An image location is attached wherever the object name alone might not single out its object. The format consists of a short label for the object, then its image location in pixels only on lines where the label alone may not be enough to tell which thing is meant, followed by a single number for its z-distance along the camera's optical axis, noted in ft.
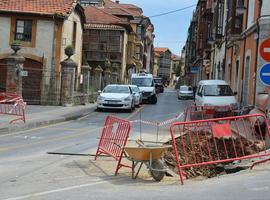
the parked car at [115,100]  99.76
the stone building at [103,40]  207.00
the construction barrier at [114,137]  35.98
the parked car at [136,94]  112.85
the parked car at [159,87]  231.01
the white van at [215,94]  83.87
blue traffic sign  40.29
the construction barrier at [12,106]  66.95
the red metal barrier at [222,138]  36.01
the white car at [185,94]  189.92
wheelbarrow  31.07
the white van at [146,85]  135.95
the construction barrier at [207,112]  69.91
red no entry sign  39.22
